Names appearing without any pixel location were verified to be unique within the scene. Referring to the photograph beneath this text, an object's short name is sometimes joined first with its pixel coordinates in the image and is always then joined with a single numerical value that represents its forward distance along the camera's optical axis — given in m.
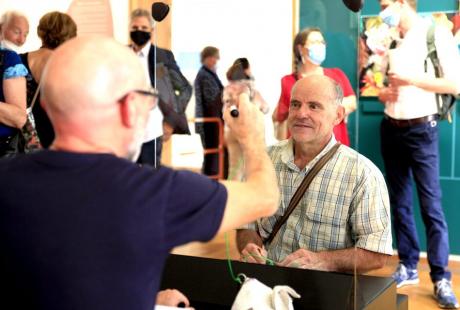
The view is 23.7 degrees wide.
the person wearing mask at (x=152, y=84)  3.47
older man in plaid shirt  3.44
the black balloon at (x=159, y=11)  3.66
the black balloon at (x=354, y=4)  3.29
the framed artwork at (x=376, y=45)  5.85
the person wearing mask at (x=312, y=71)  3.36
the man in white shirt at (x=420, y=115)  5.24
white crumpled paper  3.16
